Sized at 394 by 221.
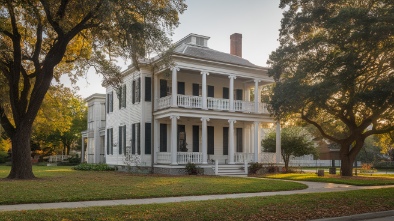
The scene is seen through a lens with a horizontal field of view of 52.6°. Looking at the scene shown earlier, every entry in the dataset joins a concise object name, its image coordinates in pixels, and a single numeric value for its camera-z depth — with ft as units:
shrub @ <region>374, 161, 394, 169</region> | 153.89
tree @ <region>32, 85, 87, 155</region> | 94.52
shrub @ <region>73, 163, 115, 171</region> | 106.54
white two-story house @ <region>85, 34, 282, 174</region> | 89.97
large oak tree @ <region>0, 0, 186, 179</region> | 52.49
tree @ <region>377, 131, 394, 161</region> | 100.59
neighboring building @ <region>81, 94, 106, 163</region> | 134.72
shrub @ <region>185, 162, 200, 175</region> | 86.33
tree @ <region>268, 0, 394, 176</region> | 49.98
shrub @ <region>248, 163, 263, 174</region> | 94.50
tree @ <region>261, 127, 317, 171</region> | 103.81
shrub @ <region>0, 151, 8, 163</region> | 173.06
